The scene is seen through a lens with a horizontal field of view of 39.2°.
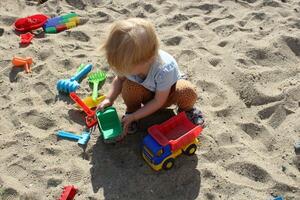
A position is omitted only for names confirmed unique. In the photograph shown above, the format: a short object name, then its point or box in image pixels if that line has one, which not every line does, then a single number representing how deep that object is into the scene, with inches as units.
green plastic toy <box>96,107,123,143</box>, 96.1
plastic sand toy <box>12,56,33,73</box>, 121.0
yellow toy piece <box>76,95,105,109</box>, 108.3
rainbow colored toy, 133.9
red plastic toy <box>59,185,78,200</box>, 87.8
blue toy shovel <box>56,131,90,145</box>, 99.4
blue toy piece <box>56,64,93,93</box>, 112.3
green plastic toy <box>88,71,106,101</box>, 114.8
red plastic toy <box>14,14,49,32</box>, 135.5
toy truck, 89.5
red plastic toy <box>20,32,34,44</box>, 130.3
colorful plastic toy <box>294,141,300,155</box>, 95.3
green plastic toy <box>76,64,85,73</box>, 119.1
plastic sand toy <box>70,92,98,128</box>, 103.7
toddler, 81.0
